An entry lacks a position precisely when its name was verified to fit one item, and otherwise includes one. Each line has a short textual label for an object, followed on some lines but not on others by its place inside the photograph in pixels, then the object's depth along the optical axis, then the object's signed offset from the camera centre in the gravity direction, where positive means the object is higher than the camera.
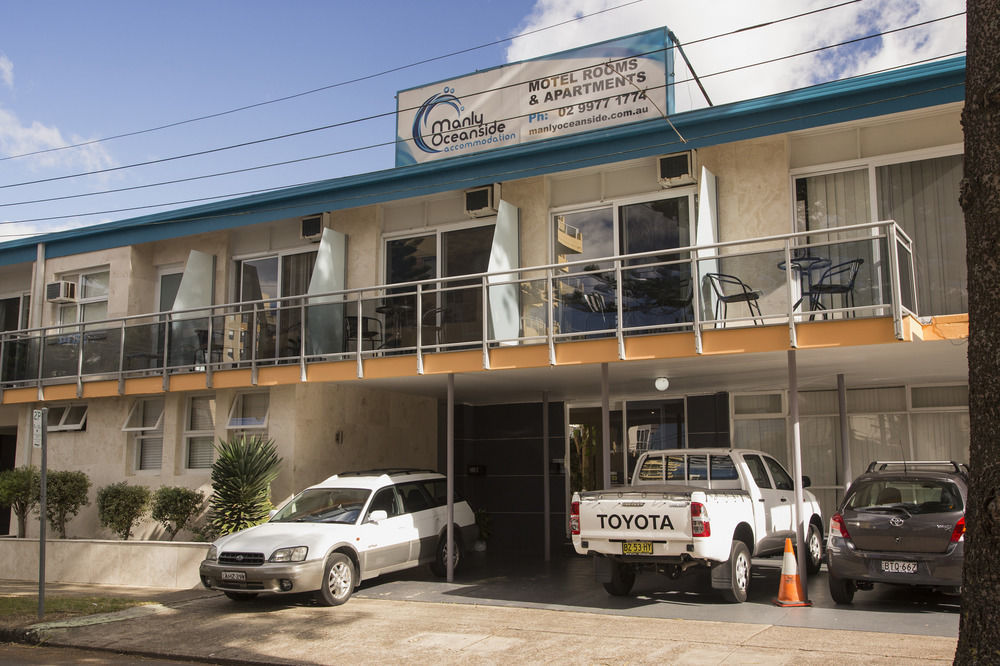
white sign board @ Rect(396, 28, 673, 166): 15.23 +6.47
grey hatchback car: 9.68 -0.96
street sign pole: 11.89 +0.28
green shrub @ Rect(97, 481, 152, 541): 16.23 -1.00
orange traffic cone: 10.77 -1.69
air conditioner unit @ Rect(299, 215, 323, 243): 18.12 +4.60
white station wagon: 11.52 -1.24
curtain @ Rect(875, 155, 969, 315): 12.27 +3.38
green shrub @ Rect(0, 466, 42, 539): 17.41 -0.71
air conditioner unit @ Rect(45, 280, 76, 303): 20.16 +3.70
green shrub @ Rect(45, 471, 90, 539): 17.17 -0.84
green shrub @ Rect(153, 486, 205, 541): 15.67 -0.94
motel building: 12.01 +2.25
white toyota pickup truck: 10.42 -0.88
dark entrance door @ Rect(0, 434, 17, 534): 24.98 +0.11
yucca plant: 14.45 -0.57
